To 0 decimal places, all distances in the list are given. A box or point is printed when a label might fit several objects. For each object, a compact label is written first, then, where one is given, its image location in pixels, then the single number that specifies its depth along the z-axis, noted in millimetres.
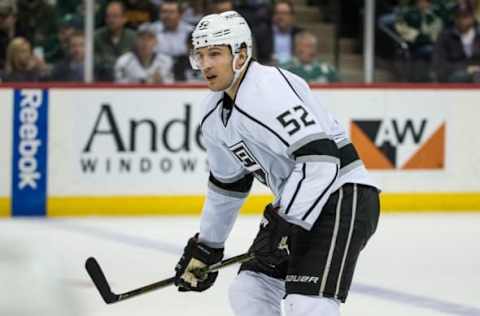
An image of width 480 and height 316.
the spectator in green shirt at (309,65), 17016
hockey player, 5930
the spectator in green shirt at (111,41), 16687
